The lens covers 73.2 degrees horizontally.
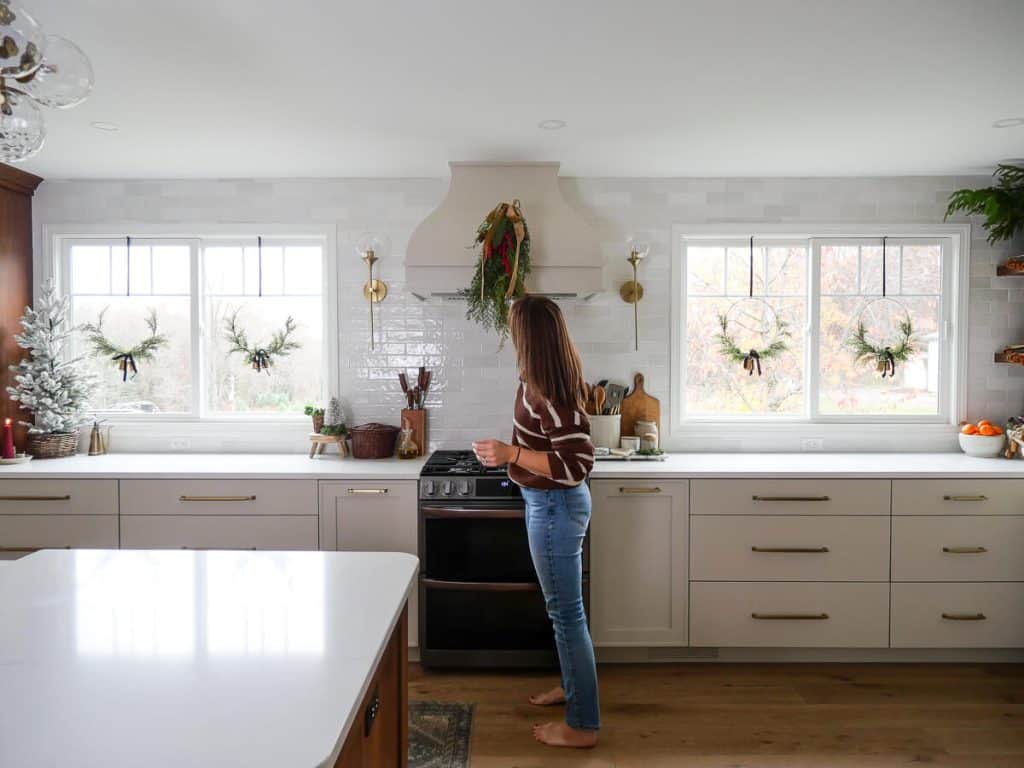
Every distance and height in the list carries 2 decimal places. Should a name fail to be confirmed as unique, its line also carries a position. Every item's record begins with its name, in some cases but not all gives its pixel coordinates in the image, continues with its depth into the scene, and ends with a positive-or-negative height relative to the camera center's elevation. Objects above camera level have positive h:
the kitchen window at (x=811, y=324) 3.87 +0.27
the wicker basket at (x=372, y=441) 3.59 -0.36
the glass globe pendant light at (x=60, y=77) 1.34 +0.58
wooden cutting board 3.79 -0.20
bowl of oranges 3.58 -0.36
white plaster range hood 3.29 +0.65
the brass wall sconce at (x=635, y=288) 3.70 +0.45
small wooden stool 3.65 -0.38
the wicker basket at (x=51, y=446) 3.57 -0.39
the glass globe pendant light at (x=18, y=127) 1.34 +0.49
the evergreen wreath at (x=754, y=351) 3.88 +0.13
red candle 3.44 -0.36
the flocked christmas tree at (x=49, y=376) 3.54 -0.03
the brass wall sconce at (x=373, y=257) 3.68 +0.61
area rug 2.50 -1.40
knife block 3.67 -0.28
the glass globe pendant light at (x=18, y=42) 1.17 +0.57
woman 2.42 -0.36
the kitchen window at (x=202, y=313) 3.91 +0.33
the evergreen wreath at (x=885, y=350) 3.85 +0.12
